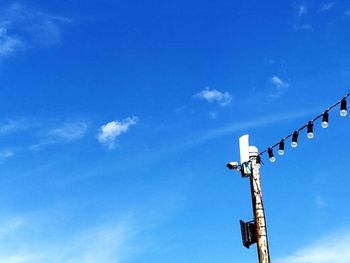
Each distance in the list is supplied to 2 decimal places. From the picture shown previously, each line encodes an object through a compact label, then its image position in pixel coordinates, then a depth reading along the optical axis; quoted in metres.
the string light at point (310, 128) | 11.85
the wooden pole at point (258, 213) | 13.56
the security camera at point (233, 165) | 14.28
